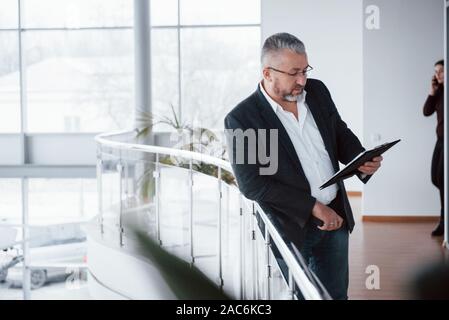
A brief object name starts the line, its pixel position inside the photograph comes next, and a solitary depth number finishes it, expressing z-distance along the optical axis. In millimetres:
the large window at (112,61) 7516
